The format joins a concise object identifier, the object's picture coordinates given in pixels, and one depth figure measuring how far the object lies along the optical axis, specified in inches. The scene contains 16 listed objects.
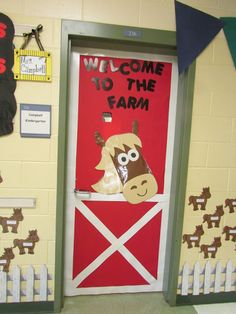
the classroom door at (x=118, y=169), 80.5
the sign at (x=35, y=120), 71.6
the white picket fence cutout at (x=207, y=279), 84.4
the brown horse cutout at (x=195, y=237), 83.3
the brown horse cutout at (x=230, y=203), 83.9
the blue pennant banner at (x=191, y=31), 74.3
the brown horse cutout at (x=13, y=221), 74.1
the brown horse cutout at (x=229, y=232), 84.9
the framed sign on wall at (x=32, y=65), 69.6
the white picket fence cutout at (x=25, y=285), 75.9
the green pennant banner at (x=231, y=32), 77.0
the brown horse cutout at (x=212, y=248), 84.6
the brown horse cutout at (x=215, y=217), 83.4
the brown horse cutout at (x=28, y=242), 75.6
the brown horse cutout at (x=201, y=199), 82.0
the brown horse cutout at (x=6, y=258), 75.3
